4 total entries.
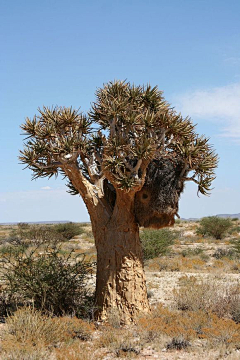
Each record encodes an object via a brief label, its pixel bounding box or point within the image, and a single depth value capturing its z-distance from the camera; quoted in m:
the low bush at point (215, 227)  31.98
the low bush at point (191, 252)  21.56
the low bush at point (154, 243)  19.62
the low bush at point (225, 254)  20.76
